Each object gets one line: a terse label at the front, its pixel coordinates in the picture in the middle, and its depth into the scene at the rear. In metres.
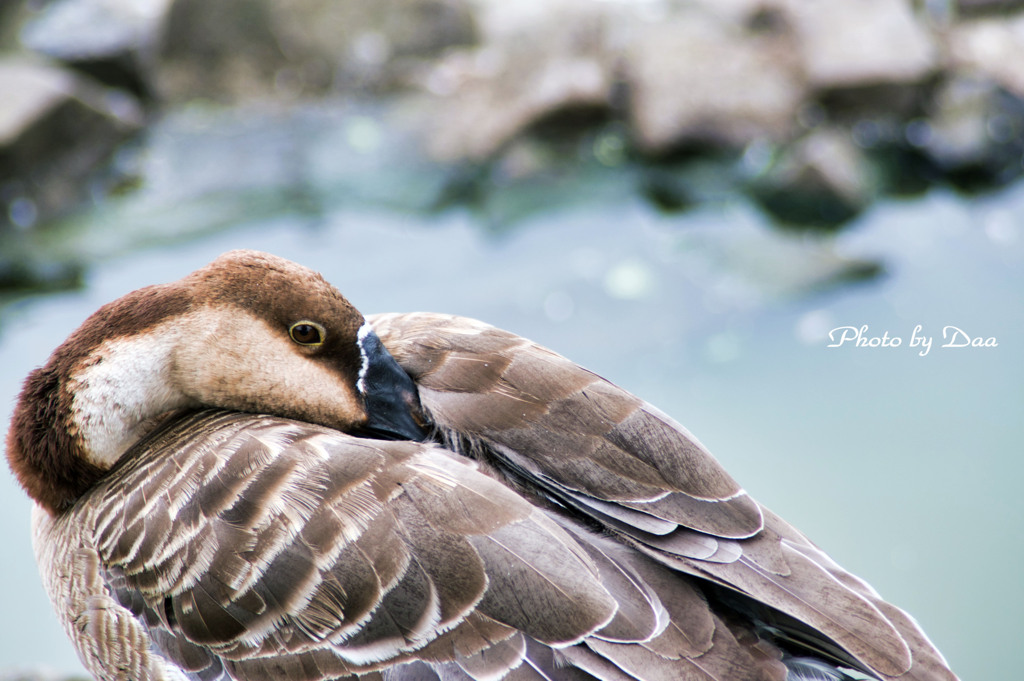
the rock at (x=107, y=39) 9.30
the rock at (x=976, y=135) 8.26
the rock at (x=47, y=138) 7.89
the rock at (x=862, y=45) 8.44
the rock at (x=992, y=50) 8.37
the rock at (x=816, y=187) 7.81
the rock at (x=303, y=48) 9.55
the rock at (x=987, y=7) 9.20
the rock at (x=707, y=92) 8.35
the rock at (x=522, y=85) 8.54
